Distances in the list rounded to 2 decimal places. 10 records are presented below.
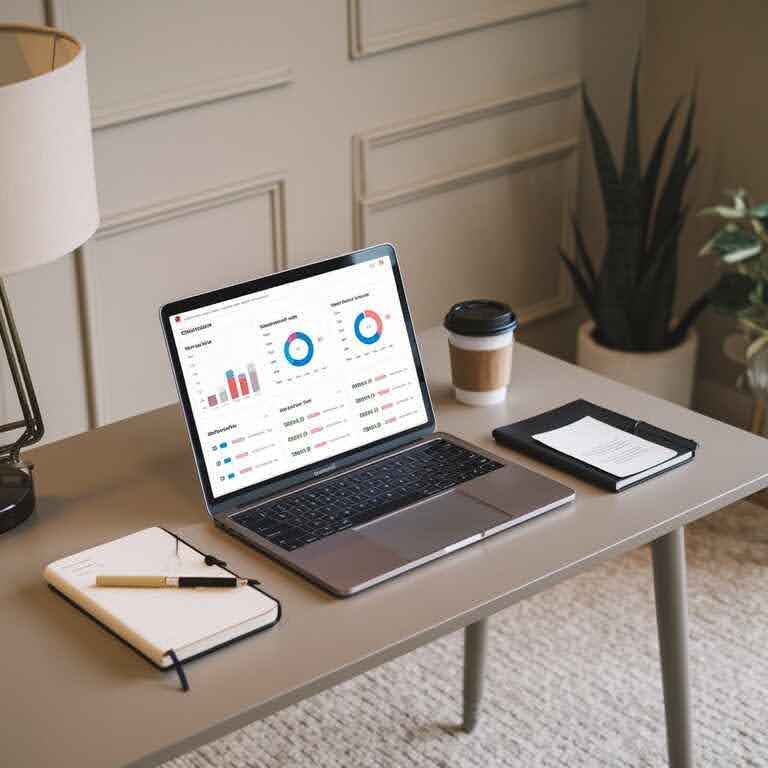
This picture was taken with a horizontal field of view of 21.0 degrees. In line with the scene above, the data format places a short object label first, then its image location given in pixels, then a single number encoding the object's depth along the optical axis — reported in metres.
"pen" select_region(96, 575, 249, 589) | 2.08
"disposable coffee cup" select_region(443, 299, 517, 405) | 2.40
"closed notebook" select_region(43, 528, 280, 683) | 2.01
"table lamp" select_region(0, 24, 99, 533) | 2.03
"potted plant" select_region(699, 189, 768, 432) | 3.17
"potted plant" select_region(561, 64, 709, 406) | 3.41
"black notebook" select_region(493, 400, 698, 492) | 2.27
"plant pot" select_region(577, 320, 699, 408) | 3.47
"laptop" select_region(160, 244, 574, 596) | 2.17
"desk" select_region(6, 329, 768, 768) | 1.93
